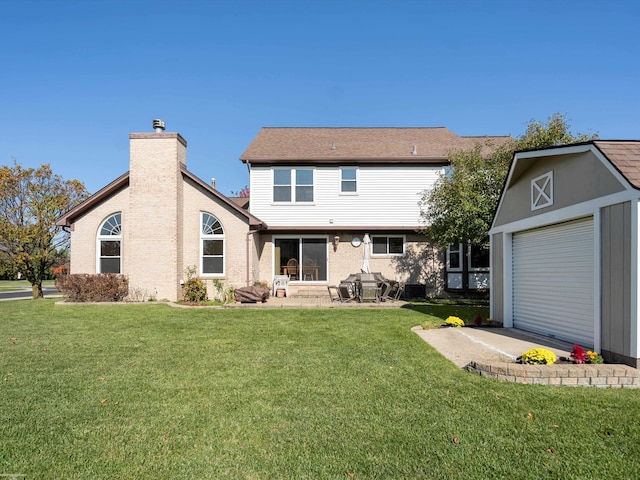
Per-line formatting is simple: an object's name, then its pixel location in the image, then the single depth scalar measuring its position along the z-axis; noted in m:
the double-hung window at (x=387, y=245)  18.83
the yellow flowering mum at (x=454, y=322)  9.98
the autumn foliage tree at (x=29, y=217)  17.97
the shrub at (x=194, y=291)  15.77
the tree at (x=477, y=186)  14.30
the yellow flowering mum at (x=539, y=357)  6.06
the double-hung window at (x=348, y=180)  18.54
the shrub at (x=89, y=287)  15.73
